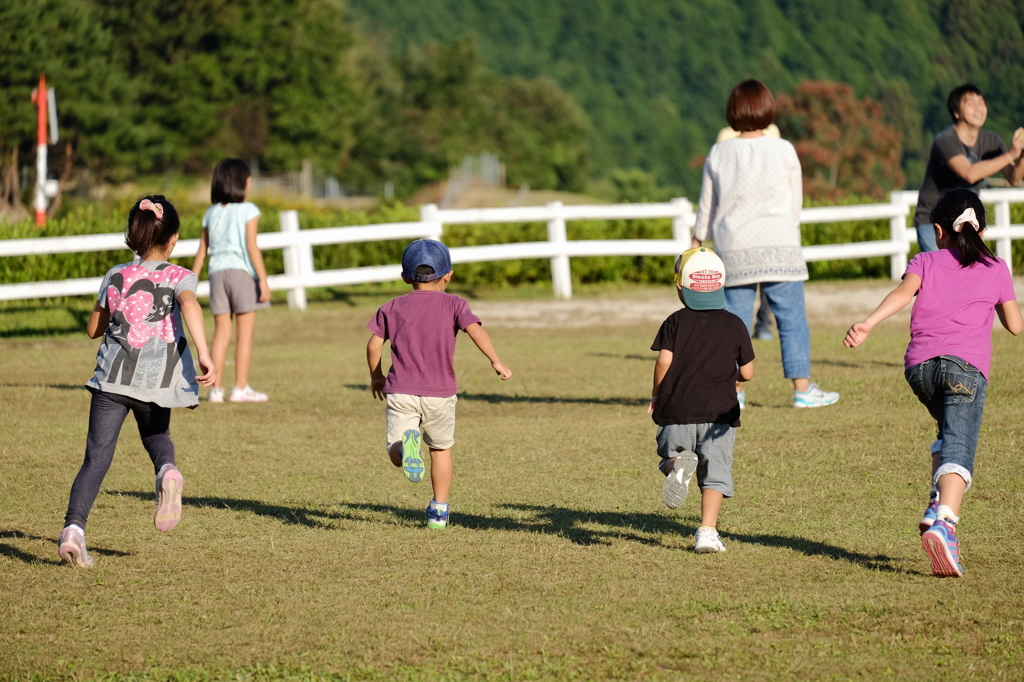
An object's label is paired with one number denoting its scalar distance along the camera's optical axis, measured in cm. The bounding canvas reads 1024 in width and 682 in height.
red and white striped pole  6119
